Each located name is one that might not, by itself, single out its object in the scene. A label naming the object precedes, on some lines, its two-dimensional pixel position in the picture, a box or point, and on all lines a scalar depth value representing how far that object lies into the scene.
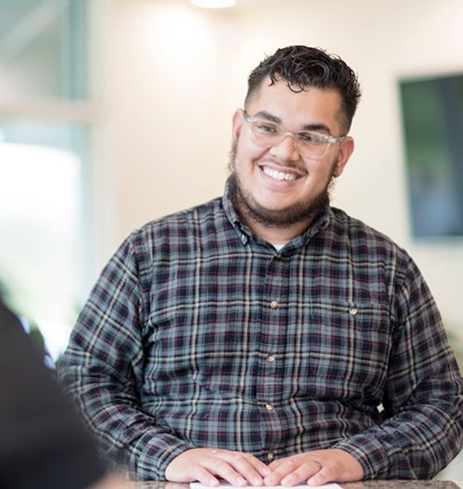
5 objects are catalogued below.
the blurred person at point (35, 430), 0.56
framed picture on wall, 4.25
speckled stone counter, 1.40
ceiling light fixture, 4.79
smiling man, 1.72
